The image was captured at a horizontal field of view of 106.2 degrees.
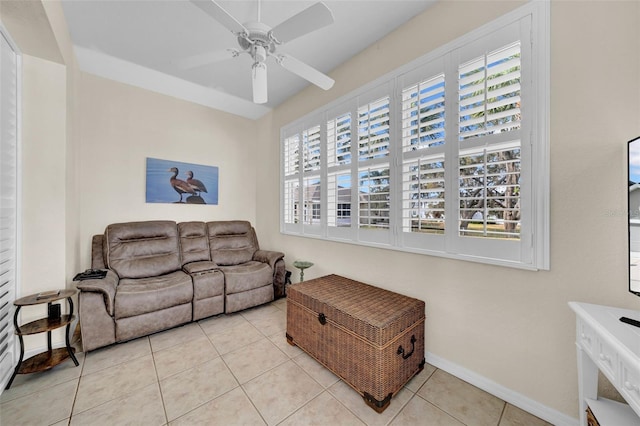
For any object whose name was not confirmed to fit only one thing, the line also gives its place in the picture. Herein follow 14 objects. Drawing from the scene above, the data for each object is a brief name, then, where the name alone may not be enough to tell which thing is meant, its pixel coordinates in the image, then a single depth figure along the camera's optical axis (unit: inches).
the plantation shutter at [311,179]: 117.3
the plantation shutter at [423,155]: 72.5
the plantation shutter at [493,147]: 58.3
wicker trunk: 59.4
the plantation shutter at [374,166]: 85.8
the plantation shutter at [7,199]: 65.7
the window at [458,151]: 56.9
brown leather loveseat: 82.3
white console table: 31.9
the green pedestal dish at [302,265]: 115.8
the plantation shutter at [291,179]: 131.4
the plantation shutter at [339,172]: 101.2
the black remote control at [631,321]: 37.7
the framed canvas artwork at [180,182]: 129.1
